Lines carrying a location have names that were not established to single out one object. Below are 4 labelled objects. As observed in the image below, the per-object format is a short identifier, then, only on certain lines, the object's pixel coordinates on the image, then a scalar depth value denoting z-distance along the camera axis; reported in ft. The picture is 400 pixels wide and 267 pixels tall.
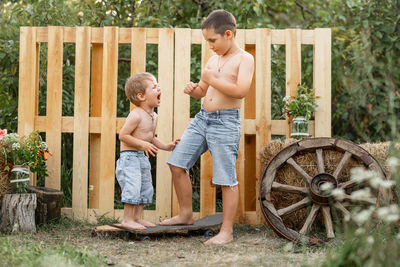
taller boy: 11.89
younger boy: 12.42
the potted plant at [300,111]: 13.58
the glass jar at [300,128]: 13.52
